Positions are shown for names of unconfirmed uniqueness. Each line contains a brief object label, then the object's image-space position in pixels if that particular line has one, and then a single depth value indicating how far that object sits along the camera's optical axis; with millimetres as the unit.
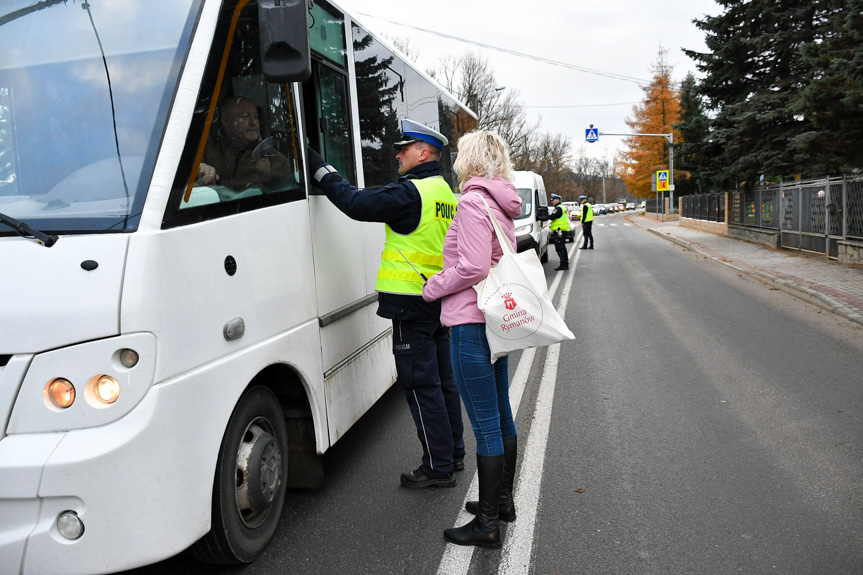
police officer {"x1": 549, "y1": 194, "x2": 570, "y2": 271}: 17656
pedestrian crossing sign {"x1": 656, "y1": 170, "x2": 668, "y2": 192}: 44125
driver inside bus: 2975
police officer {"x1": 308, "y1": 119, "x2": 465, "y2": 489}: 4055
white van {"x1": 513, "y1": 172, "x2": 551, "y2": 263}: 15789
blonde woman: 3393
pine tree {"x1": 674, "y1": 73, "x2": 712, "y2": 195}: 25439
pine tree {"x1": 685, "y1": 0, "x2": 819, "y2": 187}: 21812
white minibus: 2404
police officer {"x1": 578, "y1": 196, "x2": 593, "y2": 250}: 24023
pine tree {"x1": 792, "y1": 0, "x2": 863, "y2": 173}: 11724
